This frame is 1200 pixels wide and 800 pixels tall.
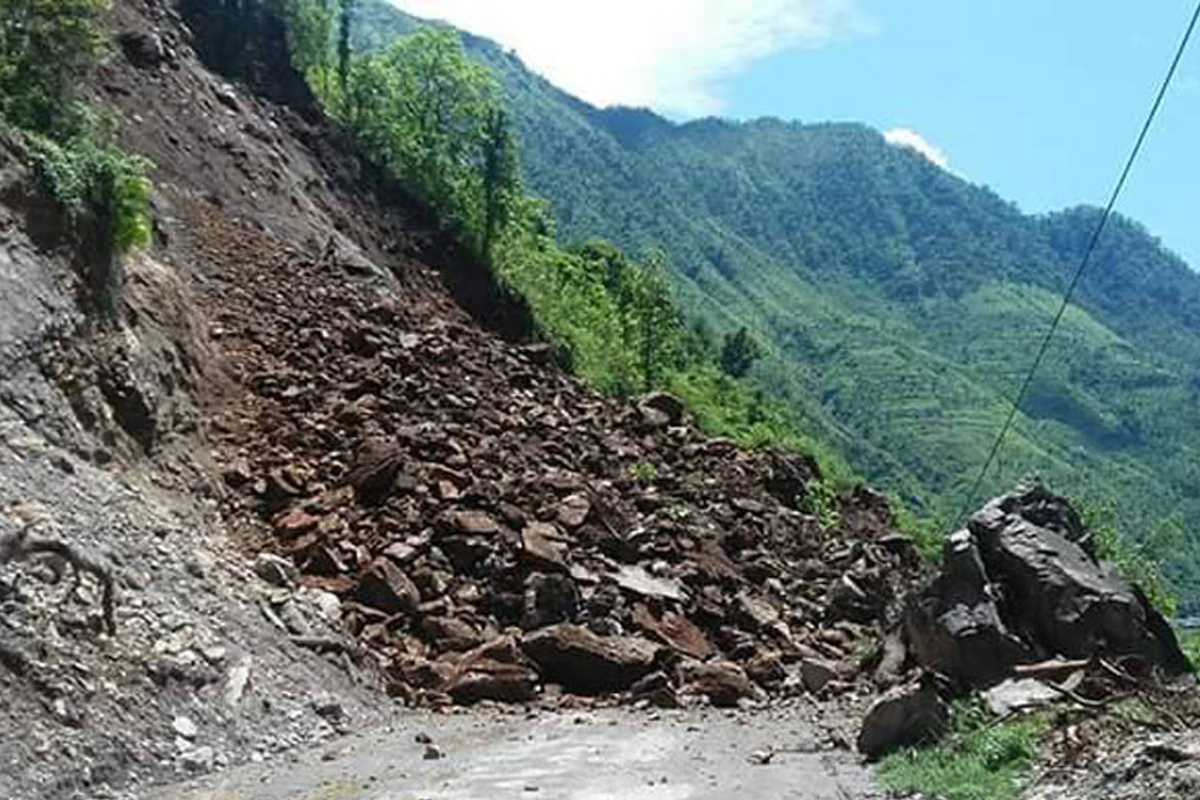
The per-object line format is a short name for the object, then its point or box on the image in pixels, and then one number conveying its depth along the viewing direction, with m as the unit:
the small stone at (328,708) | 17.14
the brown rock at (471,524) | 23.22
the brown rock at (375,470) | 23.97
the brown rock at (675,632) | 22.58
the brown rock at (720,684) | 20.59
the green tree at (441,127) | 52.06
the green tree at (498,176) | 52.31
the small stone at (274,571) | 20.42
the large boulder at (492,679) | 19.53
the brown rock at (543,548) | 22.95
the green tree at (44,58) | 22.78
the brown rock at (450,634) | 20.78
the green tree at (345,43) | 56.69
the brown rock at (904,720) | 14.17
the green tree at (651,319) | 59.81
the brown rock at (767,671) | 22.16
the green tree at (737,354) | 89.56
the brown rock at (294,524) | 22.64
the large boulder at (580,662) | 20.50
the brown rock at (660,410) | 36.41
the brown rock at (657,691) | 19.83
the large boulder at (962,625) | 16.45
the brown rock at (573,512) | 25.08
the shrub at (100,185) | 21.81
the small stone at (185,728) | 14.69
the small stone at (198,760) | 14.26
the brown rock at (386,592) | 21.25
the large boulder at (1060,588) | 16.58
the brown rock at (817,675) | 21.45
